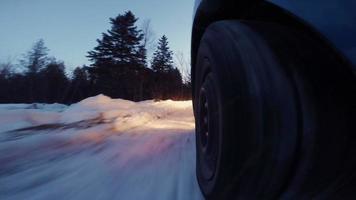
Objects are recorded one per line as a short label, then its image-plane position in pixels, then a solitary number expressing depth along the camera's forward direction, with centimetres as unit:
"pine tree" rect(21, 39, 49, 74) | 3288
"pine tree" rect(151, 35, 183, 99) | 3384
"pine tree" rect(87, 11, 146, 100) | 3578
